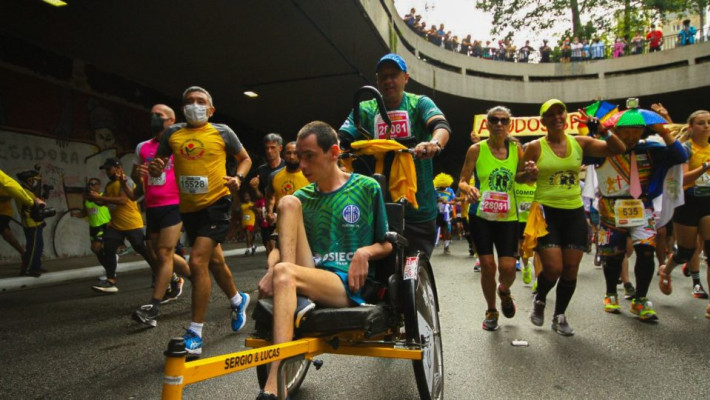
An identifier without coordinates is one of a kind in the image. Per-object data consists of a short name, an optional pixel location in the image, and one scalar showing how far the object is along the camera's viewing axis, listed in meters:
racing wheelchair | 1.36
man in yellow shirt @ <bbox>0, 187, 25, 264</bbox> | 7.99
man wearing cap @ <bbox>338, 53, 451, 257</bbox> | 3.40
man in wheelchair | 2.26
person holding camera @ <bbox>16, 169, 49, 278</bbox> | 7.83
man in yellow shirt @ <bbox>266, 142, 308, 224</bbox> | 6.23
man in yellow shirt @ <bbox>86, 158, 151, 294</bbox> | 6.56
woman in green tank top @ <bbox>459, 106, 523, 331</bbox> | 4.37
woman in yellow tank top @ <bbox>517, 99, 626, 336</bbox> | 4.27
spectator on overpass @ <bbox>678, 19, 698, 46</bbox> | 23.41
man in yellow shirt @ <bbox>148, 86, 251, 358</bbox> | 3.84
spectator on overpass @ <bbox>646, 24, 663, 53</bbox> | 24.11
